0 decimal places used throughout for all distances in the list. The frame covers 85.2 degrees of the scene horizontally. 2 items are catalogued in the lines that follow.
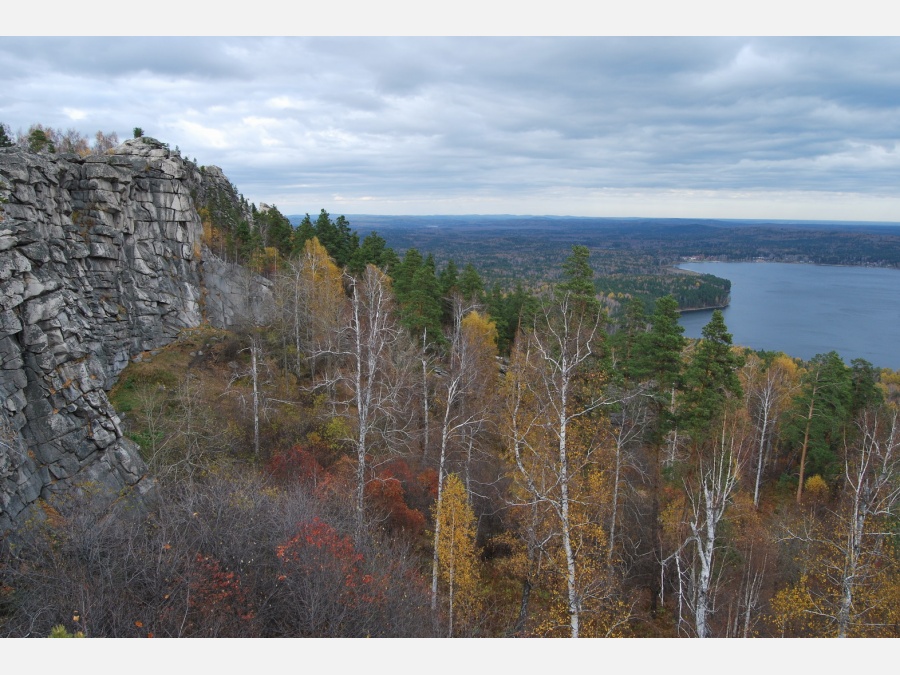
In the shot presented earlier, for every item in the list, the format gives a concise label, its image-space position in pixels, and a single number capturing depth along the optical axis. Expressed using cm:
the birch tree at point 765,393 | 2684
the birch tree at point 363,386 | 1352
